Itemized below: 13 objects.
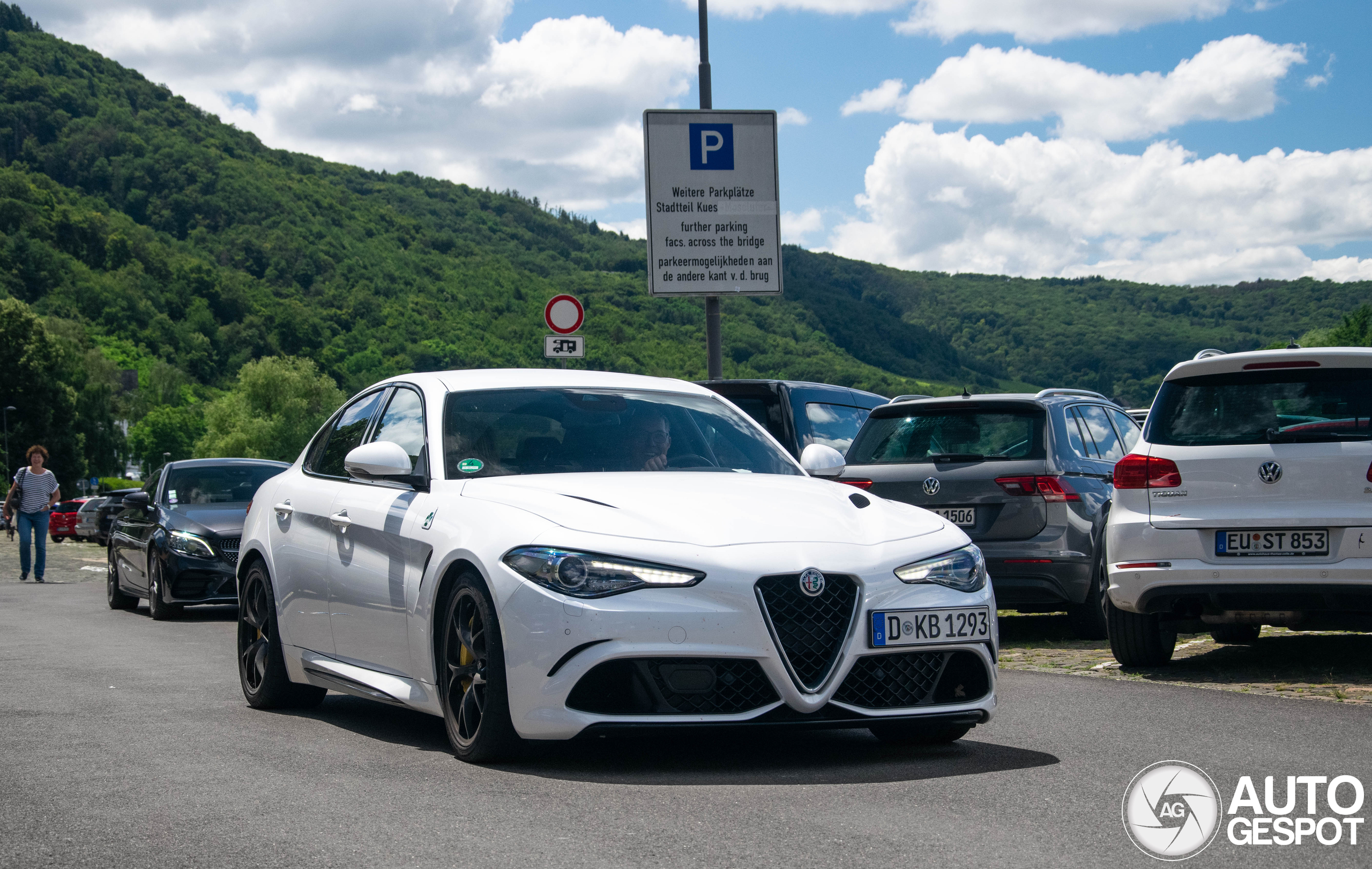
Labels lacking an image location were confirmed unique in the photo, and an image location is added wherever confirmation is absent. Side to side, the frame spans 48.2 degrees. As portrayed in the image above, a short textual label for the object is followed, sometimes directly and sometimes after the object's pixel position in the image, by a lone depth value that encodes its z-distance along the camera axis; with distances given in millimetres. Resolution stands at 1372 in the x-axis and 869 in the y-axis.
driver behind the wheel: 6375
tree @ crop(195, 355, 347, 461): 114750
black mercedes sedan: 14930
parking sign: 18609
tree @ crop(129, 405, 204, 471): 138500
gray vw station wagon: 10305
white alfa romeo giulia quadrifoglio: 5191
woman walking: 22000
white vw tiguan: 7707
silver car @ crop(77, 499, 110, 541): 54406
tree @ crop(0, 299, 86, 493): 85188
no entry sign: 17781
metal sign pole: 18203
